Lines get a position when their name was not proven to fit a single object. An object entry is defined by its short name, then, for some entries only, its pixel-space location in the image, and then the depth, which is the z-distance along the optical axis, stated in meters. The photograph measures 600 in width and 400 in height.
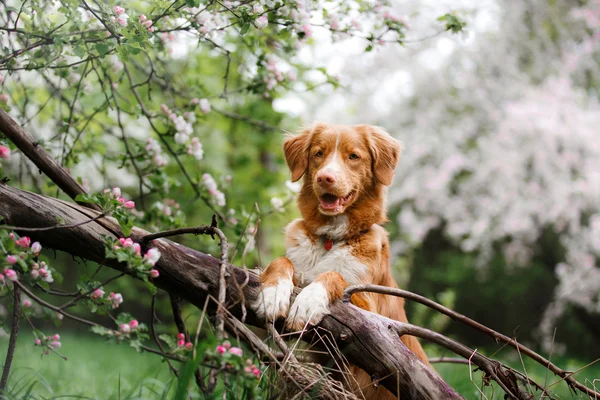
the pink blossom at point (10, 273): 2.17
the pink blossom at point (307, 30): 3.46
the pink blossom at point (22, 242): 2.25
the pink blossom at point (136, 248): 2.26
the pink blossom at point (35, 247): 2.32
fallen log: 2.63
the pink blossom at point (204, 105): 4.16
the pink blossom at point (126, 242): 2.30
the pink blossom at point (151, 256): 2.27
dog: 2.96
